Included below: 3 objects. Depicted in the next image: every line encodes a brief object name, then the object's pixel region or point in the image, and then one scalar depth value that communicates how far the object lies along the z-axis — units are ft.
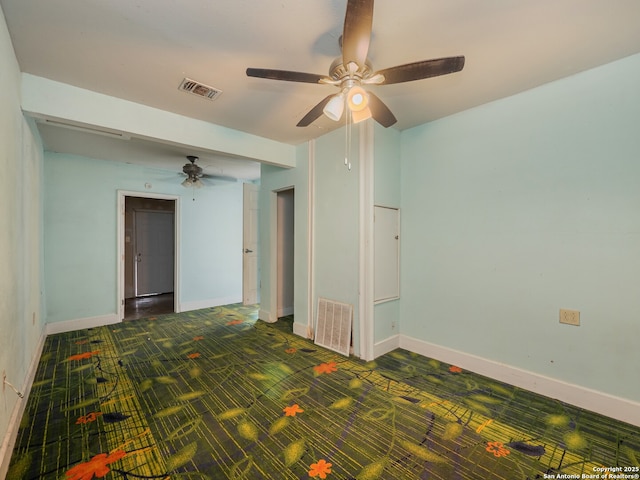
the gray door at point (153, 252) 21.17
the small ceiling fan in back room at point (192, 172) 13.89
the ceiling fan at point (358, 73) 4.27
